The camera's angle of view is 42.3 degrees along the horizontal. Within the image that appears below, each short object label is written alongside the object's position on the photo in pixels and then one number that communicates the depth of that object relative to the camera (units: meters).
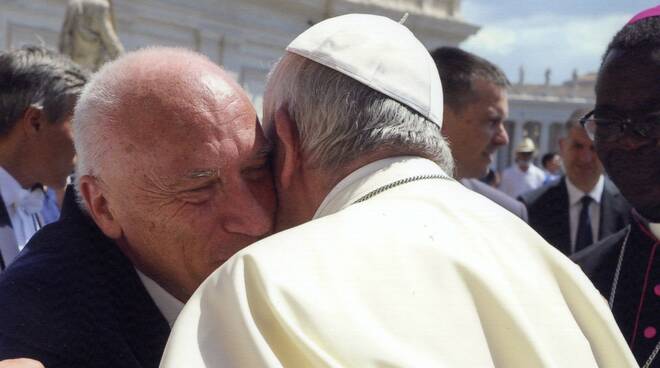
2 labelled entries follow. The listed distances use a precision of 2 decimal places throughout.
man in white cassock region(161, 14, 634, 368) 1.33
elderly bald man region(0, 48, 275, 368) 1.89
